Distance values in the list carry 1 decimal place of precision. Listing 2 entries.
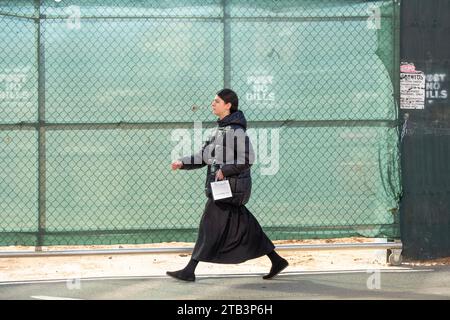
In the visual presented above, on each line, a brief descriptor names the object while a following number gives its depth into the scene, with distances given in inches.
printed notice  692.7
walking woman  614.2
